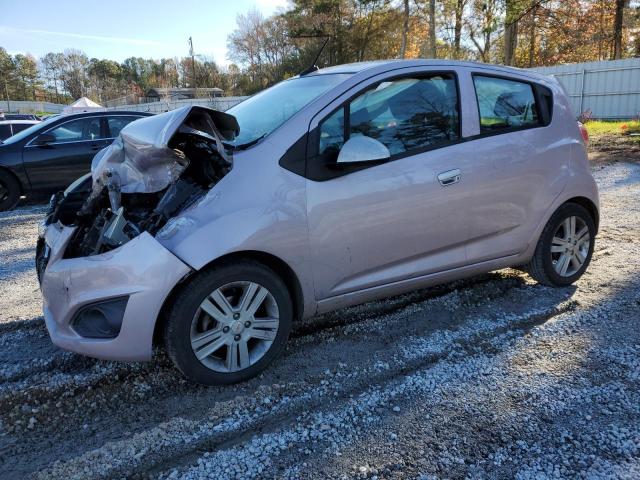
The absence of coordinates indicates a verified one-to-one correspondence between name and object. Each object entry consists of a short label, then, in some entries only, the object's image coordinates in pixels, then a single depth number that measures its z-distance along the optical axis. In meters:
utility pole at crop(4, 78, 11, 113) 71.06
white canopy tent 30.56
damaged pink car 2.57
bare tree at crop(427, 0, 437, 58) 27.11
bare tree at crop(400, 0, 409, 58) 34.06
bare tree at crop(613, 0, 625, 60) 27.02
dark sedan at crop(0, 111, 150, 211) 8.20
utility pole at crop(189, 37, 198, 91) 59.30
